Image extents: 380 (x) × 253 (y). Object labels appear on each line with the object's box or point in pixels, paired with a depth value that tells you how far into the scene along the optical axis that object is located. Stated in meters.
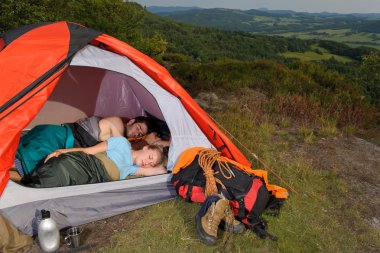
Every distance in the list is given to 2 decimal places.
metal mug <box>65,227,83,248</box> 3.12
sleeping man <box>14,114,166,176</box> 3.91
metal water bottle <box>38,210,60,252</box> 3.00
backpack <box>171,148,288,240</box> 3.51
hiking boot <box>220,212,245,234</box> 3.33
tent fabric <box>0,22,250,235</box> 3.17
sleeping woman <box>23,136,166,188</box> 3.48
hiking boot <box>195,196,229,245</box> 3.24
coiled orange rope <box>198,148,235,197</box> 3.58
